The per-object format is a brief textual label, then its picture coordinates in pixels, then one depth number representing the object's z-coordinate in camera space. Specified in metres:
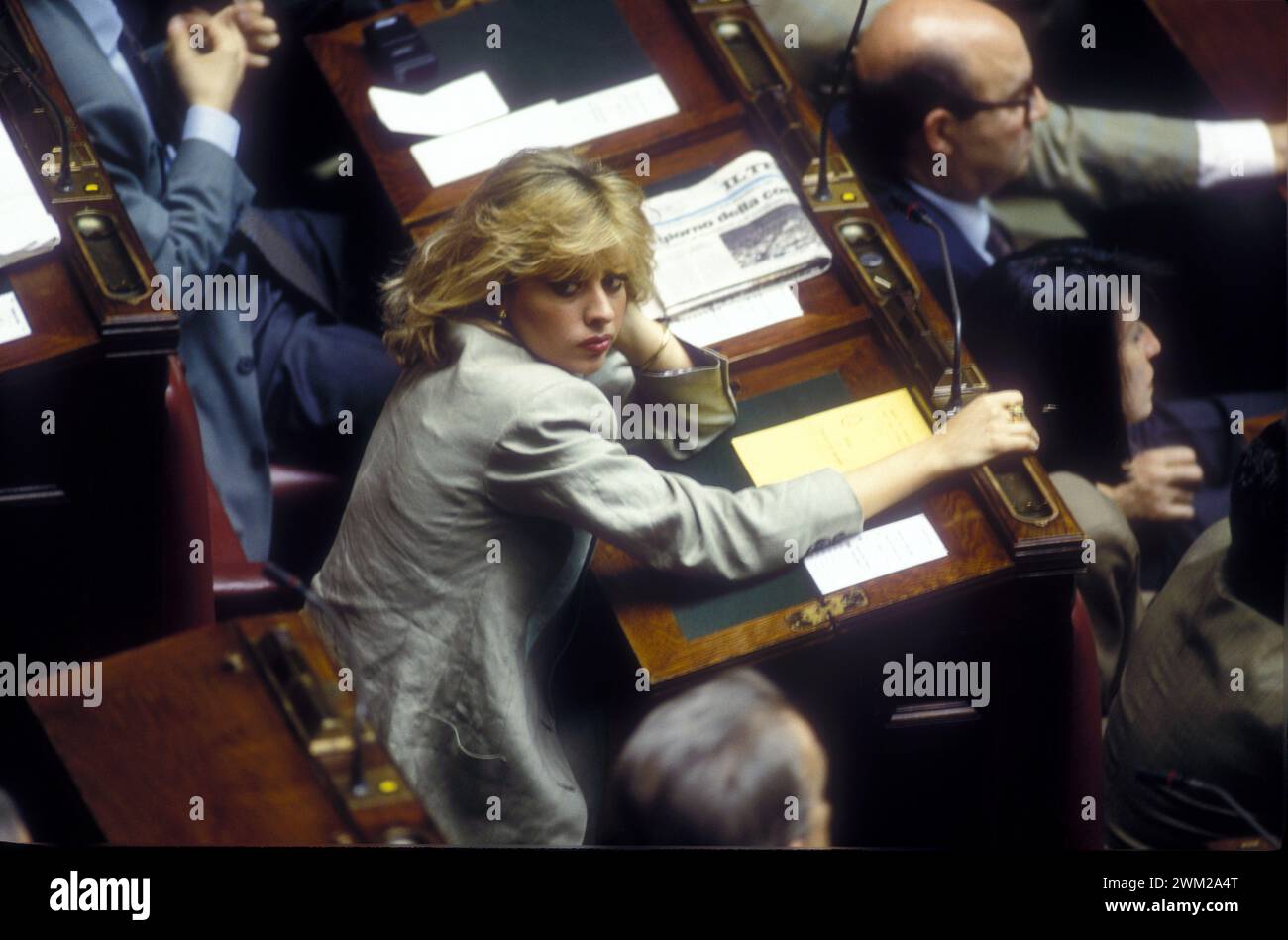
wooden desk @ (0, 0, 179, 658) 7.75
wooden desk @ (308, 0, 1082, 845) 7.72
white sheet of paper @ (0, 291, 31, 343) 7.71
